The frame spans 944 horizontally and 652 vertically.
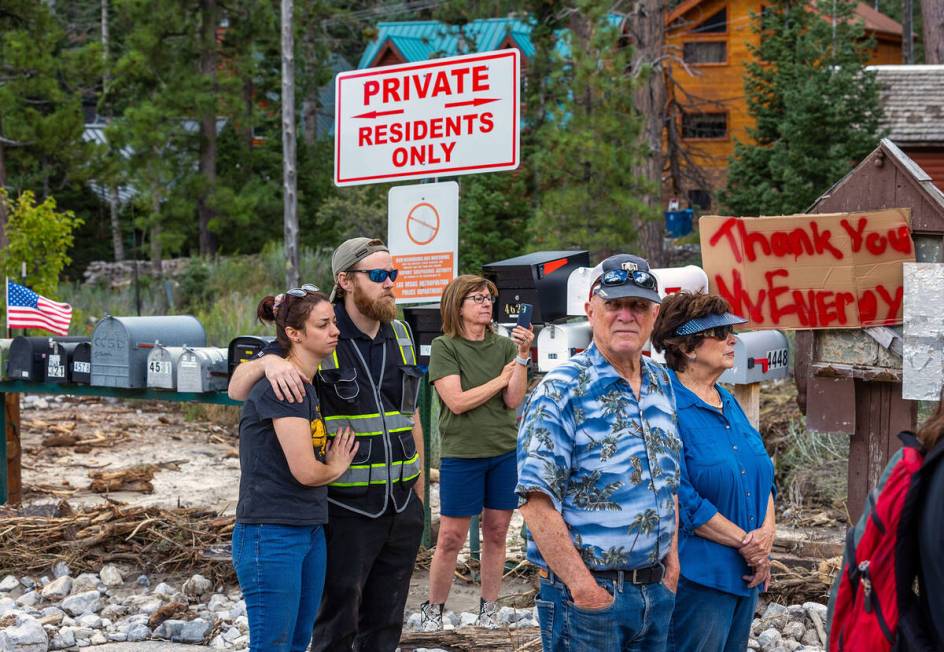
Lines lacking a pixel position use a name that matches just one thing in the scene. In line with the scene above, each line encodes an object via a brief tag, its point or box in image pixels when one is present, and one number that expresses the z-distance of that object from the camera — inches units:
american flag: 388.2
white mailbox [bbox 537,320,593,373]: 246.4
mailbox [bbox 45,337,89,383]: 297.6
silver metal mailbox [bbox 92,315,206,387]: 283.7
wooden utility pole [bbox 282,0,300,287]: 837.2
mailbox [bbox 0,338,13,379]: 312.2
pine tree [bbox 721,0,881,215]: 738.2
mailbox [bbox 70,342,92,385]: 292.4
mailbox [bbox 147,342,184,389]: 277.6
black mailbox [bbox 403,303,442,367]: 264.1
